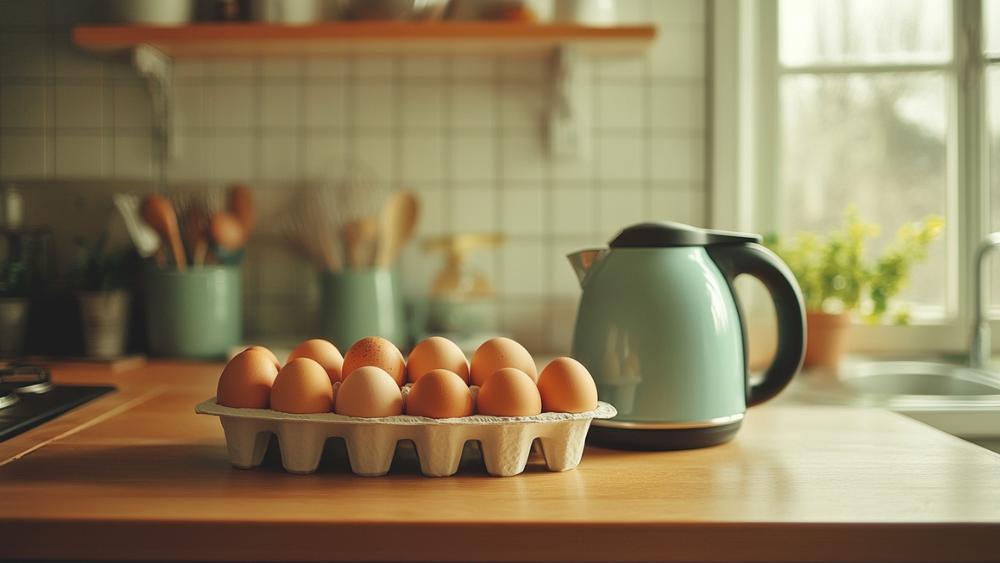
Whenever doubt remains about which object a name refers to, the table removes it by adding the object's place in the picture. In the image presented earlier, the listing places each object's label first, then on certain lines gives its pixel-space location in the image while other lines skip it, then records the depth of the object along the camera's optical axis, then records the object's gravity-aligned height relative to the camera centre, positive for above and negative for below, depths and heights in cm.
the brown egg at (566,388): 70 -9
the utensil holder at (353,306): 158 -5
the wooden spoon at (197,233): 163 +9
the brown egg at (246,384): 71 -9
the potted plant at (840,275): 163 +0
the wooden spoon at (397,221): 171 +12
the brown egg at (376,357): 76 -7
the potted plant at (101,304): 158 -4
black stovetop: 88 -14
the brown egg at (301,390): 70 -9
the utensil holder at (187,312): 159 -6
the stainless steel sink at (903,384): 138 -20
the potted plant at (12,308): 158 -5
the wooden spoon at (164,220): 156 +11
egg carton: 68 -13
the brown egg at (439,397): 69 -10
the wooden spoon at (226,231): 162 +10
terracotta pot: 163 -12
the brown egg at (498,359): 76 -7
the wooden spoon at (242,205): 170 +15
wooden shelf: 156 +46
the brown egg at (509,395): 69 -10
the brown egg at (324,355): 79 -7
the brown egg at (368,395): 69 -10
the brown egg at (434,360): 79 -8
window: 183 +33
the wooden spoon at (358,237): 166 +8
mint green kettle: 79 -6
